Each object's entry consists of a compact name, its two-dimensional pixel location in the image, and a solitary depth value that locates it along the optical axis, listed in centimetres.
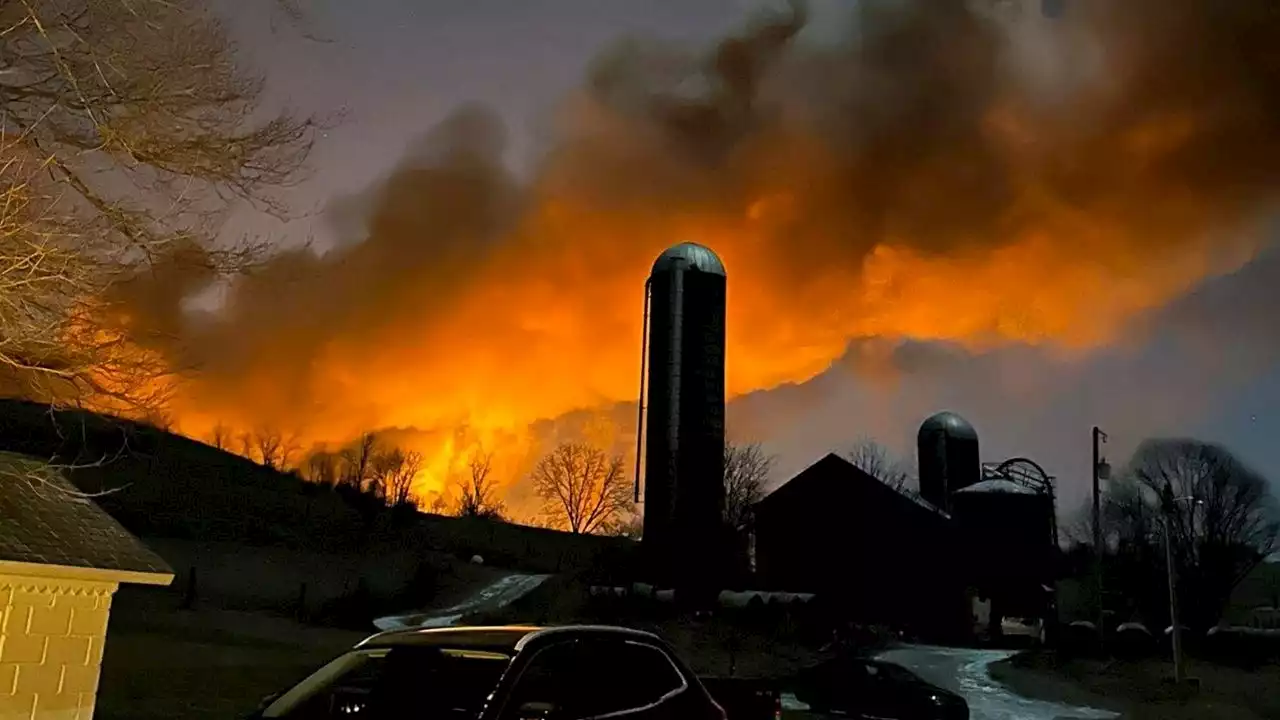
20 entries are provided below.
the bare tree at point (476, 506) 7738
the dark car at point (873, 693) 1688
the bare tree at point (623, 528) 7756
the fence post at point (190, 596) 3281
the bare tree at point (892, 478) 7819
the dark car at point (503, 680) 496
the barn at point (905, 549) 3712
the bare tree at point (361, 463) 7400
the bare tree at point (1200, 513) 5750
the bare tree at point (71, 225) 762
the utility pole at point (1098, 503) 3256
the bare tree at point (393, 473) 7625
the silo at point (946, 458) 4831
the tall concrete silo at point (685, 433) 3491
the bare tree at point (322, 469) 7012
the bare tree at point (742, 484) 6781
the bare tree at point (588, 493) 7944
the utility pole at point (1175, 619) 2712
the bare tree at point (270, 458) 7518
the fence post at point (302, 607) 3468
